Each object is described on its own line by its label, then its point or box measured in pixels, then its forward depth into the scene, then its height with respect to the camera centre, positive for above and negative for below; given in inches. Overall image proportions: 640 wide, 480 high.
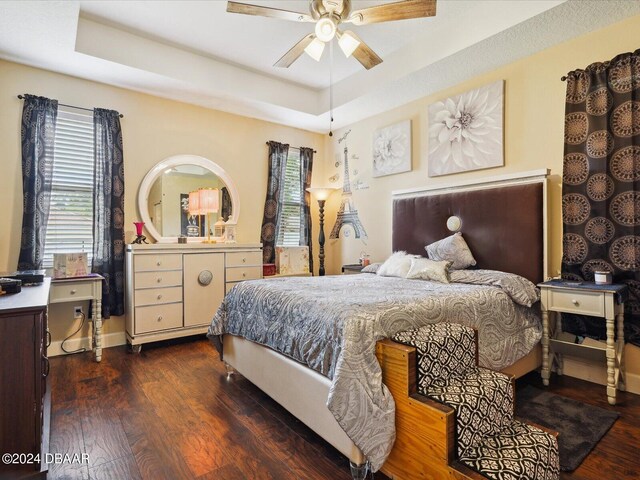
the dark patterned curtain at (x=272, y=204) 184.7 +19.9
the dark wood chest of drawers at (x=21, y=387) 55.5 -23.3
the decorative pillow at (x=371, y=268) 145.8 -11.1
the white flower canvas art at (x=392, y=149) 161.8 +44.1
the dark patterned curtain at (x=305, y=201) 198.2 +23.1
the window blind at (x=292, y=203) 195.3 +21.4
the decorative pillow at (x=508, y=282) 99.5 -12.0
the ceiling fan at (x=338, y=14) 85.6 +57.0
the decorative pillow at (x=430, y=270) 113.7 -9.5
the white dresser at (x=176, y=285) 135.9 -17.5
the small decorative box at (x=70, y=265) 122.6 -8.0
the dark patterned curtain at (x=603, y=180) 97.4 +17.8
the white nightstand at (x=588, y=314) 90.7 -19.7
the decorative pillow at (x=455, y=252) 126.6 -3.8
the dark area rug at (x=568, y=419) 71.2 -42.1
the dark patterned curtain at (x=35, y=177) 125.3 +23.6
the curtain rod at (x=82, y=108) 135.4 +52.7
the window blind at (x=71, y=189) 134.1 +20.8
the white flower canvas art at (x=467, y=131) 129.1 +43.2
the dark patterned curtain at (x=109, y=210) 139.9 +12.8
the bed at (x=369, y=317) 61.0 -16.8
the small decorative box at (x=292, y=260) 186.1 -9.7
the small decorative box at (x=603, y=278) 97.6 -10.1
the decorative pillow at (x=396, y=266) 127.2 -9.1
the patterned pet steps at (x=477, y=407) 52.0 -26.9
